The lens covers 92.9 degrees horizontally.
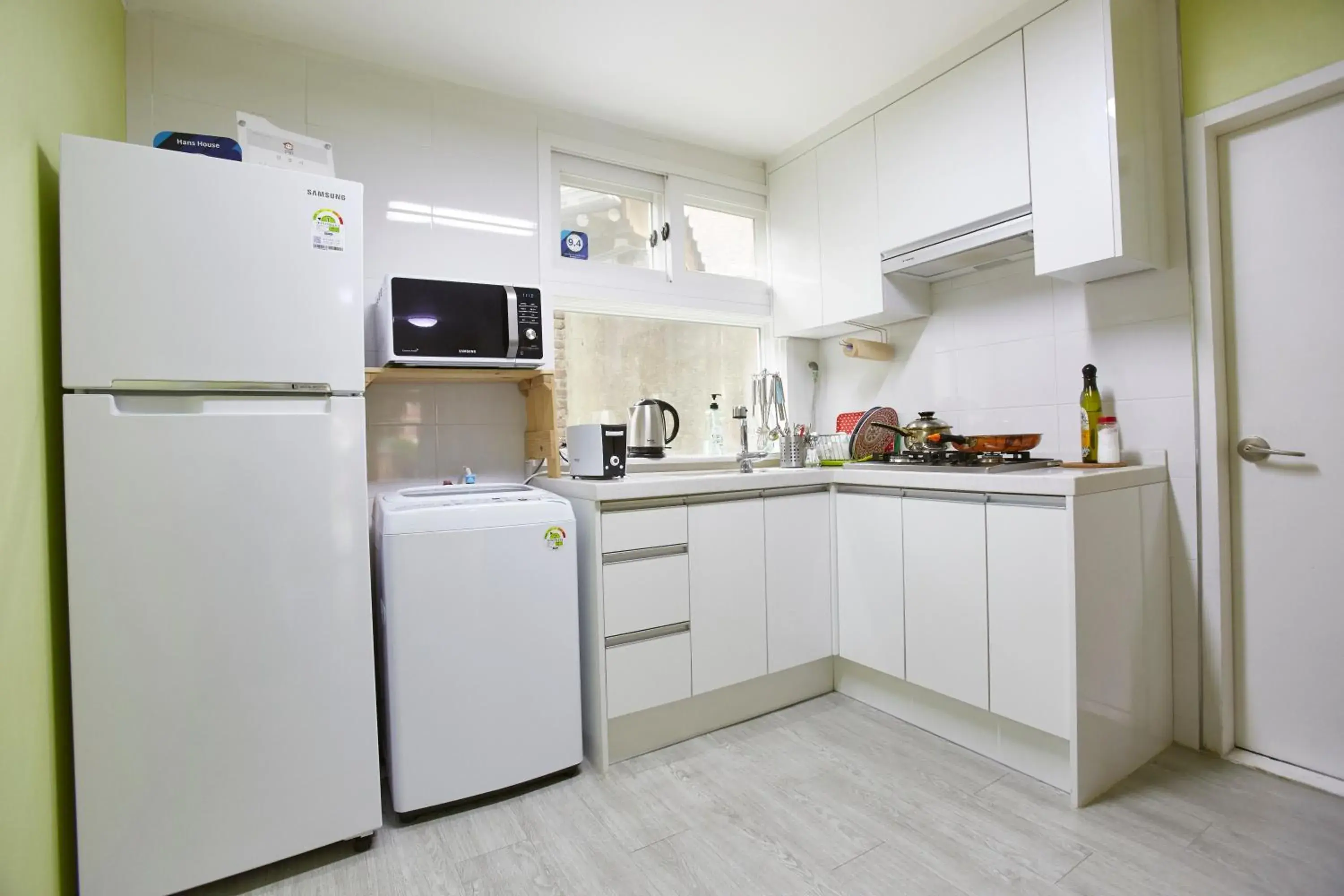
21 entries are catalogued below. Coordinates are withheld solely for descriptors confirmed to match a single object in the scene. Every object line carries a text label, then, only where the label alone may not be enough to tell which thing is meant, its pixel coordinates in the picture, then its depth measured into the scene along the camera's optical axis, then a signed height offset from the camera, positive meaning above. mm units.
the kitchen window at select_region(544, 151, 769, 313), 2771 +1046
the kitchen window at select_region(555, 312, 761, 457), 2826 +414
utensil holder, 2797 +0
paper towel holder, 2857 +440
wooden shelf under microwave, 2176 +263
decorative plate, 2834 +26
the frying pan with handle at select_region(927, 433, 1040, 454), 2199 +3
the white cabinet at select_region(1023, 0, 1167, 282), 1918 +944
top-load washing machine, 1750 -529
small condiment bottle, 2104 -5
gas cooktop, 2080 -64
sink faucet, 2725 -17
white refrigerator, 1395 -113
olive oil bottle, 2172 +94
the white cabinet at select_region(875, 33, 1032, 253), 2172 +1076
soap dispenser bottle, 3143 +102
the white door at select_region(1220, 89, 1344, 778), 1872 +44
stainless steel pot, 2371 +56
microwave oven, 2035 +452
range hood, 2227 +721
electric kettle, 2736 +109
